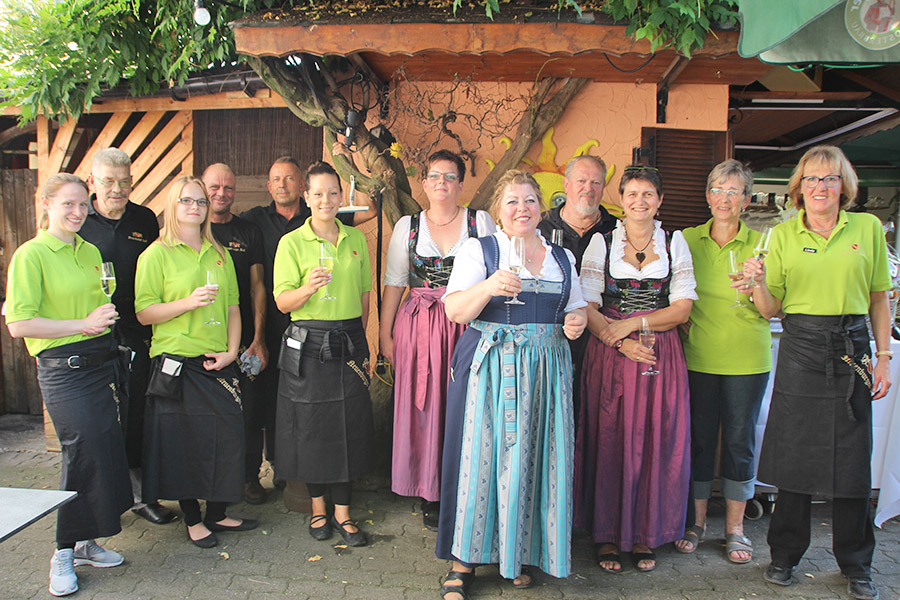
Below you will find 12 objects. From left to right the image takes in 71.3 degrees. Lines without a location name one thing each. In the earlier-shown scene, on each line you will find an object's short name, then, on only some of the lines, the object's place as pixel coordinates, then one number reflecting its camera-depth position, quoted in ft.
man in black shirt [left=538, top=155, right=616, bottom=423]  11.56
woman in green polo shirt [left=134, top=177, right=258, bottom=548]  10.87
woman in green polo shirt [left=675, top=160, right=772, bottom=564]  11.30
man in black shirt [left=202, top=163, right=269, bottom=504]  12.62
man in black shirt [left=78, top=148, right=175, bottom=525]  11.46
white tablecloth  12.88
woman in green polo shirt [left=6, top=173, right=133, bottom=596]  9.53
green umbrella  8.00
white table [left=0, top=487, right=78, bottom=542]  5.74
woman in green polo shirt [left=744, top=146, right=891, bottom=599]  10.09
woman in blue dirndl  9.13
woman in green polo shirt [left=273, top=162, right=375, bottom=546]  11.19
